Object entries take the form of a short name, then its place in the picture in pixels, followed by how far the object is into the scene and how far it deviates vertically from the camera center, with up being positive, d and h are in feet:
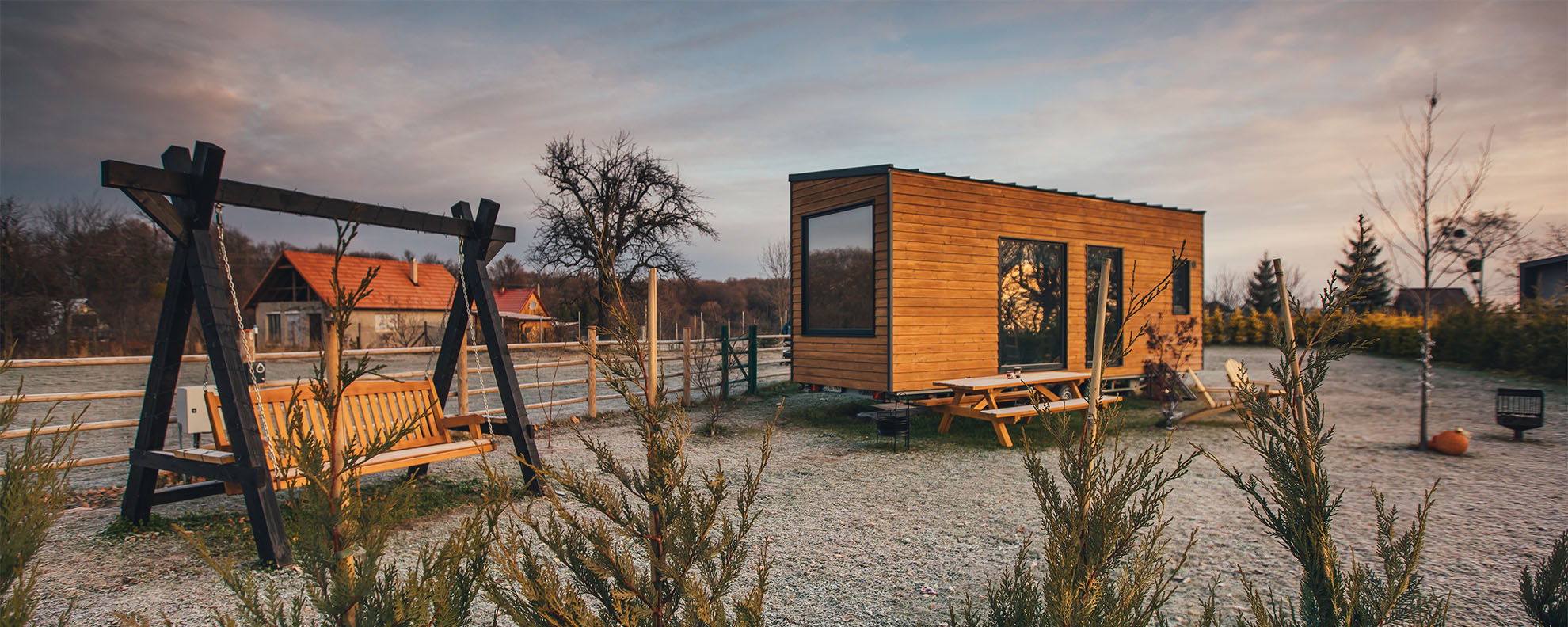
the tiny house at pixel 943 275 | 26.66 +1.99
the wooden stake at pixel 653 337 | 5.66 -0.19
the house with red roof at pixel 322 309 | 88.07 +1.56
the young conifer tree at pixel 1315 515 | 5.92 -1.88
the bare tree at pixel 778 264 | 112.27 +9.35
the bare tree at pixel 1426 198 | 22.85 +4.40
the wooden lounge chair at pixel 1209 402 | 28.99 -4.24
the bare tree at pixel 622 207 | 82.33 +14.85
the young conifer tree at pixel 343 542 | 4.56 -1.64
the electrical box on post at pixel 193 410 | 17.60 -2.68
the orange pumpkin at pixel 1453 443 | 22.66 -4.39
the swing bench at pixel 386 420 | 14.05 -2.61
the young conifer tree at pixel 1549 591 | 5.91 -2.56
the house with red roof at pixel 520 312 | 101.31 +0.99
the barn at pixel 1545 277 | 57.98 +3.96
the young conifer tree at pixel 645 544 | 5.32 -1.99
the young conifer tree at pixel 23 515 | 4.79 -1.67
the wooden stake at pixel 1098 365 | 6.22 -0.52
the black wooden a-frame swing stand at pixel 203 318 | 11.99 -0.08
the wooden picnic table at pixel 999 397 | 23.70 -3.24
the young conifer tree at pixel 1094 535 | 5.80 -2.04
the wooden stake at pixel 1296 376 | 6.20 -0.57
